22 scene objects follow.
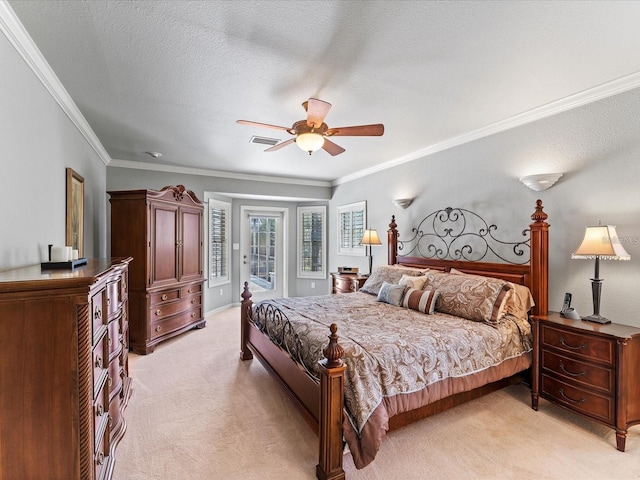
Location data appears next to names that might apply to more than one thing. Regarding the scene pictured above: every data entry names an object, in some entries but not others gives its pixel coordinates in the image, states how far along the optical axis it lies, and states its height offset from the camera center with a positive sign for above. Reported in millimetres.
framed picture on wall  2865 +251
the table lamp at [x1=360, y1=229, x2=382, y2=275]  4902 -2
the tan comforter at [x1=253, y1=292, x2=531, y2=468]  1891 -855
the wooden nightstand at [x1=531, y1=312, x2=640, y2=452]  2150 -980
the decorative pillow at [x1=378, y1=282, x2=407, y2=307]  3363 -616
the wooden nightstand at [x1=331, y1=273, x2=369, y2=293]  4820 -701
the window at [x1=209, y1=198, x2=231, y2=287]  5840 -88
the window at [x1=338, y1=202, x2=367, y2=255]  5789 +206
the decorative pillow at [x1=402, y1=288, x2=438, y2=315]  3057 -628
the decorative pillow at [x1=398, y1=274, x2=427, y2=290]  3434 -488
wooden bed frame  1830 -1022
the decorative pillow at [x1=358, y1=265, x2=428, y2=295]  3844 -484
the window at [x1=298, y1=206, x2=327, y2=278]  6855 -96
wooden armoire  3959 -242
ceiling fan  2451 +890
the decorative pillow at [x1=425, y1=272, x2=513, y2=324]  2756 -547
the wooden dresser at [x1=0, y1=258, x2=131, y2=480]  1303 -608
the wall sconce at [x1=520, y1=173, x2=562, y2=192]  2893 +555
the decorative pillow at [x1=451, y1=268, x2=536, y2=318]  2869 -607
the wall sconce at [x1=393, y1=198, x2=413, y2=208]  4562 +537
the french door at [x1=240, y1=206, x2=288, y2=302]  6609 -306
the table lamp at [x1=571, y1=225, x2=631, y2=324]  2336 -85
